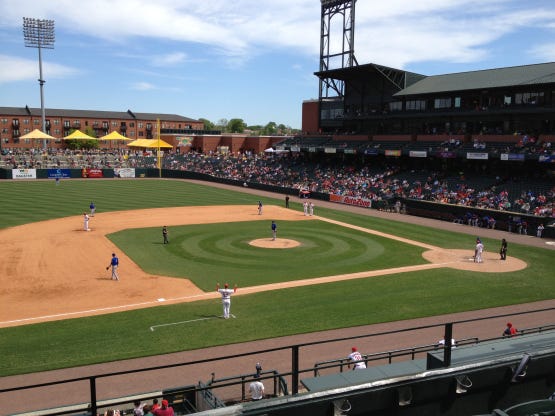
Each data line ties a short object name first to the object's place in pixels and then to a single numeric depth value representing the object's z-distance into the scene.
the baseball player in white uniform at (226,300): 17.33
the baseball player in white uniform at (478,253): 26.34
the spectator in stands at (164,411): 7.47
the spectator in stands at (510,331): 13.73
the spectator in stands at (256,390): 10.20
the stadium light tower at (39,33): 77.25
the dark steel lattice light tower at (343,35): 65.12
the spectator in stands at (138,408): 8.89
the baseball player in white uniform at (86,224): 33.68
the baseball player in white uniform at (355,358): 11.33
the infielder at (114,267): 22.00
